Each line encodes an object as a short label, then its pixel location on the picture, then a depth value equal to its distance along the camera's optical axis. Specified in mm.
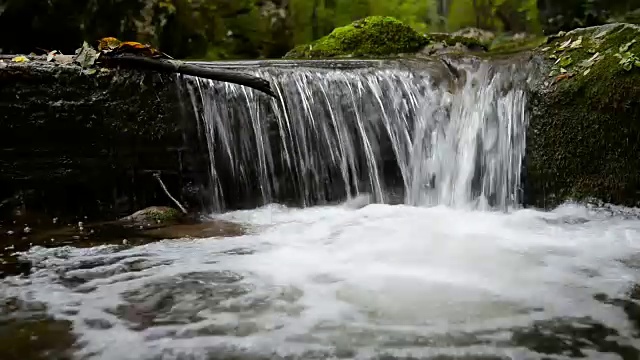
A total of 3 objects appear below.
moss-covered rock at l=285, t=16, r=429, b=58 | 8695
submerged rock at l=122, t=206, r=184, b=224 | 4820
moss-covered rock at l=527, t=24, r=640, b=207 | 4676
